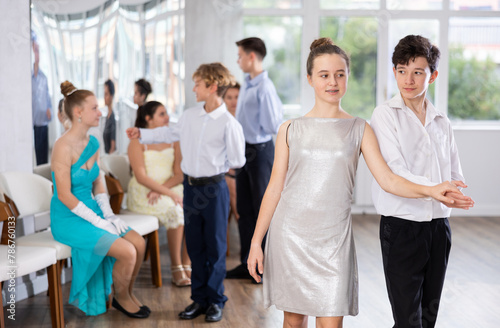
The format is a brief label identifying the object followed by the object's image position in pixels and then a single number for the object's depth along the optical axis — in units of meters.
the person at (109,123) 4.96
